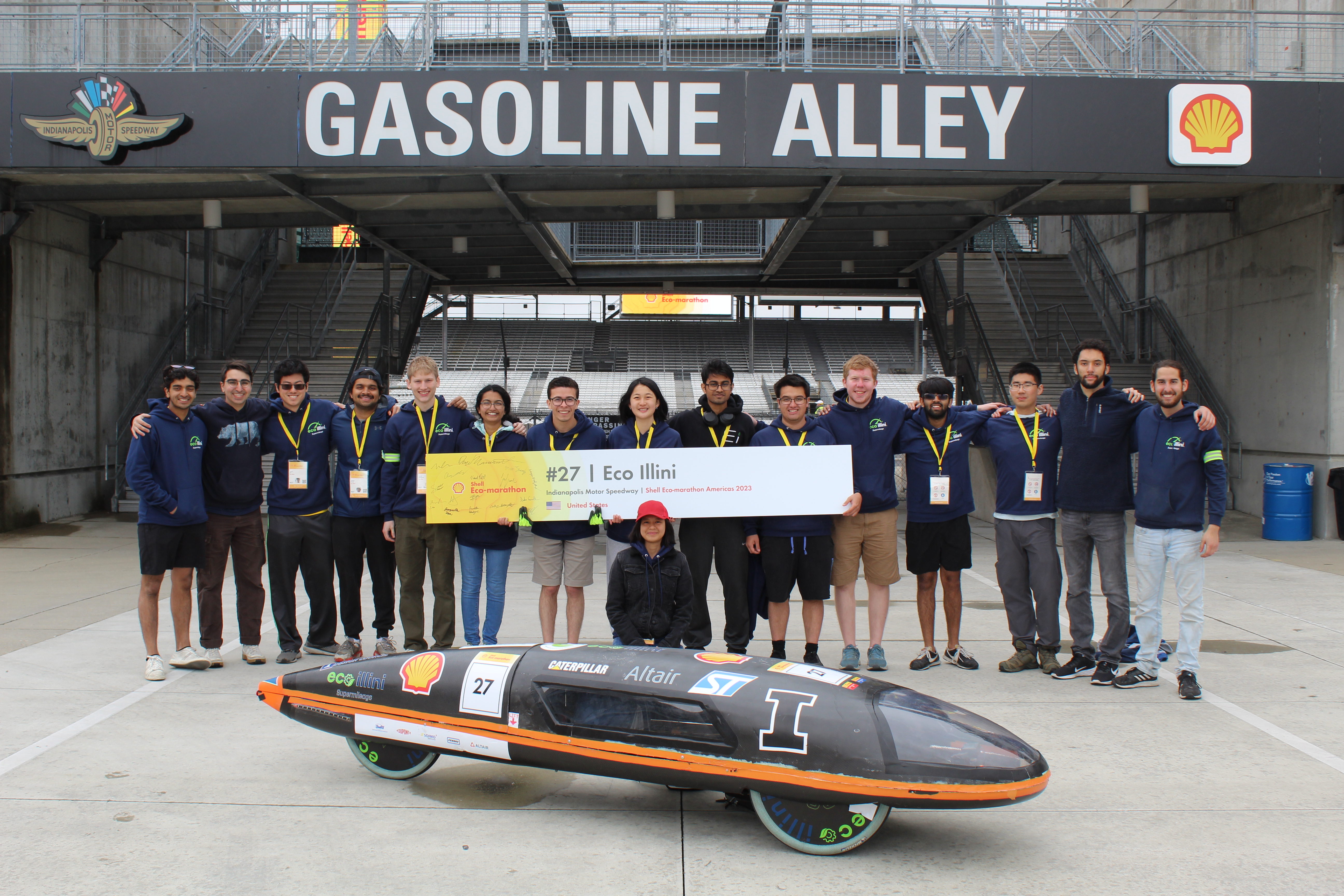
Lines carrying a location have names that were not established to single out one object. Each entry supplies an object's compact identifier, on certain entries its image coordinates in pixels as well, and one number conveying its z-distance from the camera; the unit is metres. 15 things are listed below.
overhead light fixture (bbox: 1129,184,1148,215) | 13.08
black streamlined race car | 3.37
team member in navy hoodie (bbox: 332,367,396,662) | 6.24
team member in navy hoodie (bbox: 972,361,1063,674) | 5.99
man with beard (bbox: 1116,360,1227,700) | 5.45
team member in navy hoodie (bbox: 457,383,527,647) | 6.11
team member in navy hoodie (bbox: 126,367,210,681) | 5.81
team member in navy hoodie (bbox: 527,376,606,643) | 6.05
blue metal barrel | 12.30
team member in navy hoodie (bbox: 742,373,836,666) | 5.96
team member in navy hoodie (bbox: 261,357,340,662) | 6.26
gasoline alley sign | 10.38
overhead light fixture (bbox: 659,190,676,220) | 12.58
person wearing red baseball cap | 5.00
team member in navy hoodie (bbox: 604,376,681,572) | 5.91
